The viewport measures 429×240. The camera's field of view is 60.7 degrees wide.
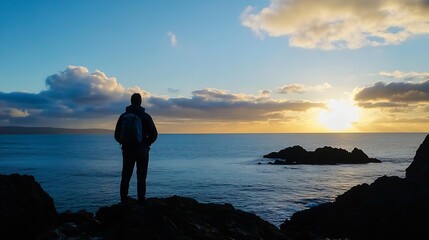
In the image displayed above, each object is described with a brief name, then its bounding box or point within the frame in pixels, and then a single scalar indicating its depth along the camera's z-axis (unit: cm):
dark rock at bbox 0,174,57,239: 1230
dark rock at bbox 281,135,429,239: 1820
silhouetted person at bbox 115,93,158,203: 1086
